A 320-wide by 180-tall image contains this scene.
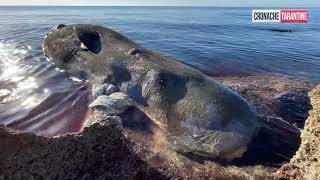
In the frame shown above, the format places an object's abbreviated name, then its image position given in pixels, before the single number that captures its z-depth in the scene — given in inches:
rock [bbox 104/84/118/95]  172.8
